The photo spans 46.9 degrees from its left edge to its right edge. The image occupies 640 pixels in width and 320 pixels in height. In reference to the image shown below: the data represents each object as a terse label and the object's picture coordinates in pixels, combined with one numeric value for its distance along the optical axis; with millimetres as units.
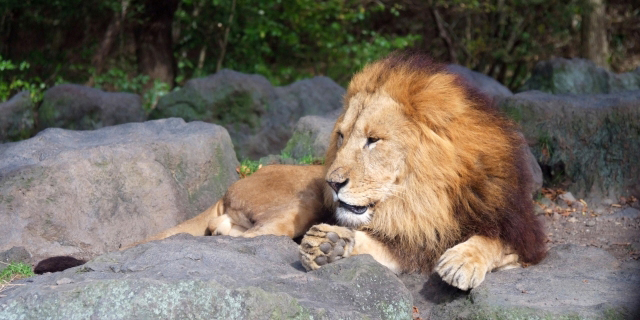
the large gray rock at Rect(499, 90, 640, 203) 6098
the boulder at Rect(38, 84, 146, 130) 8055
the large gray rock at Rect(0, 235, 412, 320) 2736
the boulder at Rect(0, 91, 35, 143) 7152
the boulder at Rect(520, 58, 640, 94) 8750
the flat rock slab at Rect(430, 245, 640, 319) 3123
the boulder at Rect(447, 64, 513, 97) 8000
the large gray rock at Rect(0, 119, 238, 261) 4309
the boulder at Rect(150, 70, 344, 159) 8070
